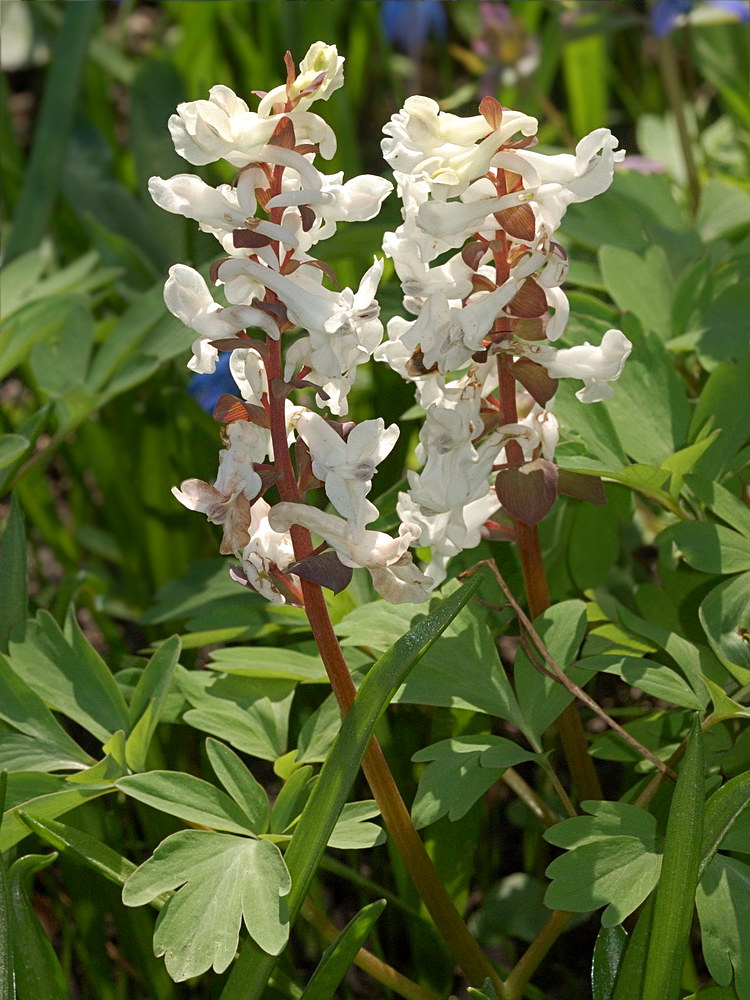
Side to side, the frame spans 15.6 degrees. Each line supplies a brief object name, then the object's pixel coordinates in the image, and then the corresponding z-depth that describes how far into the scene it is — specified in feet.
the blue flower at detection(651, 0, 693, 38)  2.17
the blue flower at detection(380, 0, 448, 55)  2.91
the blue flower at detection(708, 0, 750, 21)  2.20
